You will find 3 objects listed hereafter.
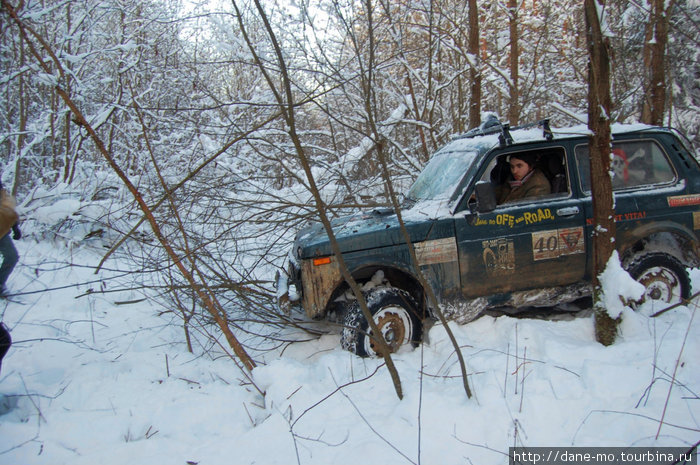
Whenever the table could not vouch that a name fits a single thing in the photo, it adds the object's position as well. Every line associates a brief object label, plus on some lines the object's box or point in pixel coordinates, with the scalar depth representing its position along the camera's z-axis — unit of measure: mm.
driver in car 3866
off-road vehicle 3471
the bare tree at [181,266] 2643
